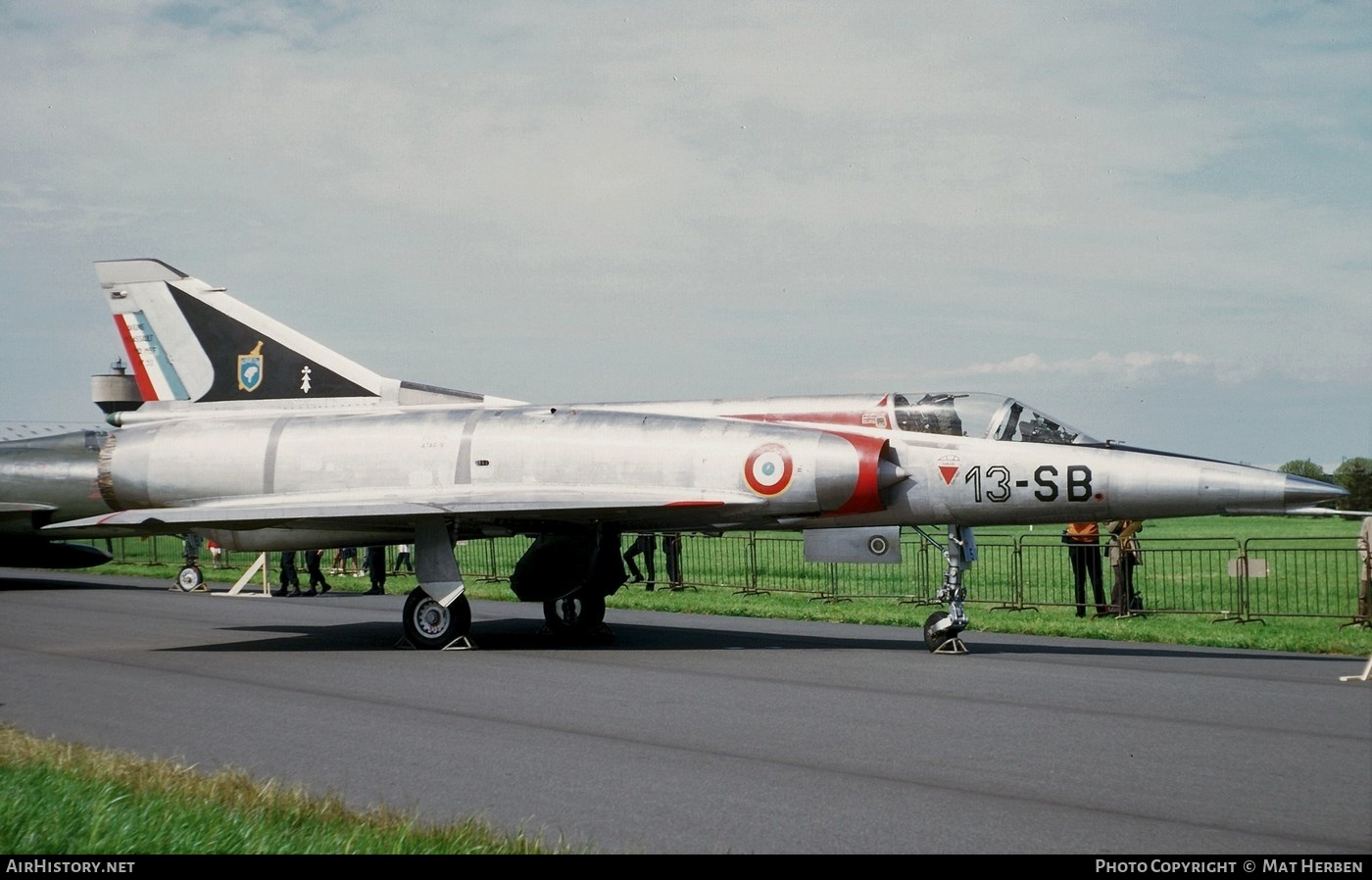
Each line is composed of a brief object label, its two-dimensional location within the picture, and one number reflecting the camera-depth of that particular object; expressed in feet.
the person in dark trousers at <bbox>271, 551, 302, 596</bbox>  77.77
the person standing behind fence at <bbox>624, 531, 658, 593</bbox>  76.43
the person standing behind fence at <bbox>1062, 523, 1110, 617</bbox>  59.72
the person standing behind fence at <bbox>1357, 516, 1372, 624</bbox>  51.39
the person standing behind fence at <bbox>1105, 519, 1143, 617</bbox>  57.72
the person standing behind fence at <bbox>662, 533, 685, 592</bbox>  76.03
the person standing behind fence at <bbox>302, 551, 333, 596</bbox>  76.74
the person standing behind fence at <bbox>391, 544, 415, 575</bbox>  94.02
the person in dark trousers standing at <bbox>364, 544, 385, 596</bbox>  78.33
